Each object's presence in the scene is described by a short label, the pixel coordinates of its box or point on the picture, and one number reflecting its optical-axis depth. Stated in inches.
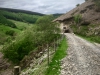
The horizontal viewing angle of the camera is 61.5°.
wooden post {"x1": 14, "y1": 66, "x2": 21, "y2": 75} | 230.1
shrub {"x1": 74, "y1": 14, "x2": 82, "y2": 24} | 1954.2
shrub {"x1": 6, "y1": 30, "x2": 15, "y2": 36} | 3196.4
